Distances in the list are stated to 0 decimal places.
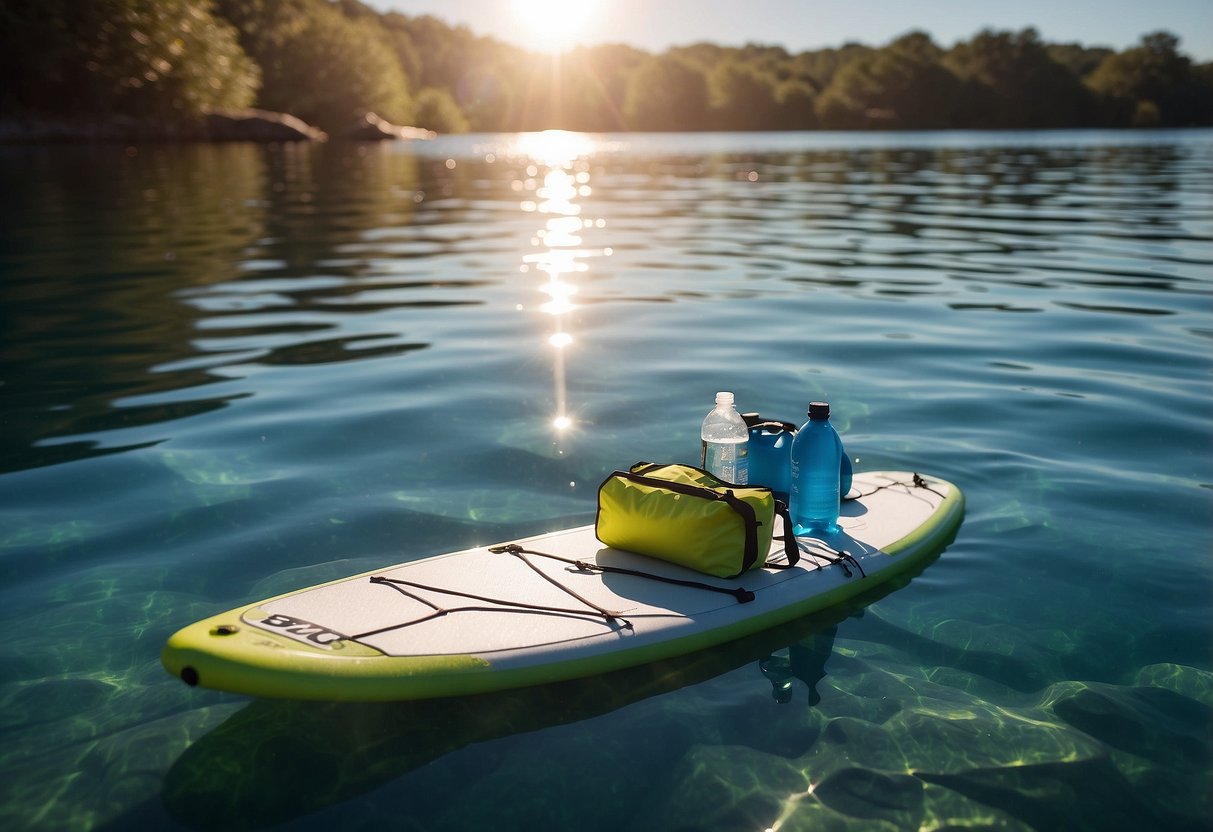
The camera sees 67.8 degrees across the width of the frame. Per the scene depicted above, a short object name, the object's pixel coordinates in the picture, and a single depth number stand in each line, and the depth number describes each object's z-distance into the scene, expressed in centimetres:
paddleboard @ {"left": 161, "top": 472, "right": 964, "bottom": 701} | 334
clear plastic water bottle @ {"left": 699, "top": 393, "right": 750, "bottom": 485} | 448
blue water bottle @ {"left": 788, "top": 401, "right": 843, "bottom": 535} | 444
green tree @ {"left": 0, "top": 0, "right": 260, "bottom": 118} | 4534
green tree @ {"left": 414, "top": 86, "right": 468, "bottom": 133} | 11044
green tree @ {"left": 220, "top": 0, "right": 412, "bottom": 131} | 7669
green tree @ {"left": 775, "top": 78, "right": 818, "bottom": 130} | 12225
